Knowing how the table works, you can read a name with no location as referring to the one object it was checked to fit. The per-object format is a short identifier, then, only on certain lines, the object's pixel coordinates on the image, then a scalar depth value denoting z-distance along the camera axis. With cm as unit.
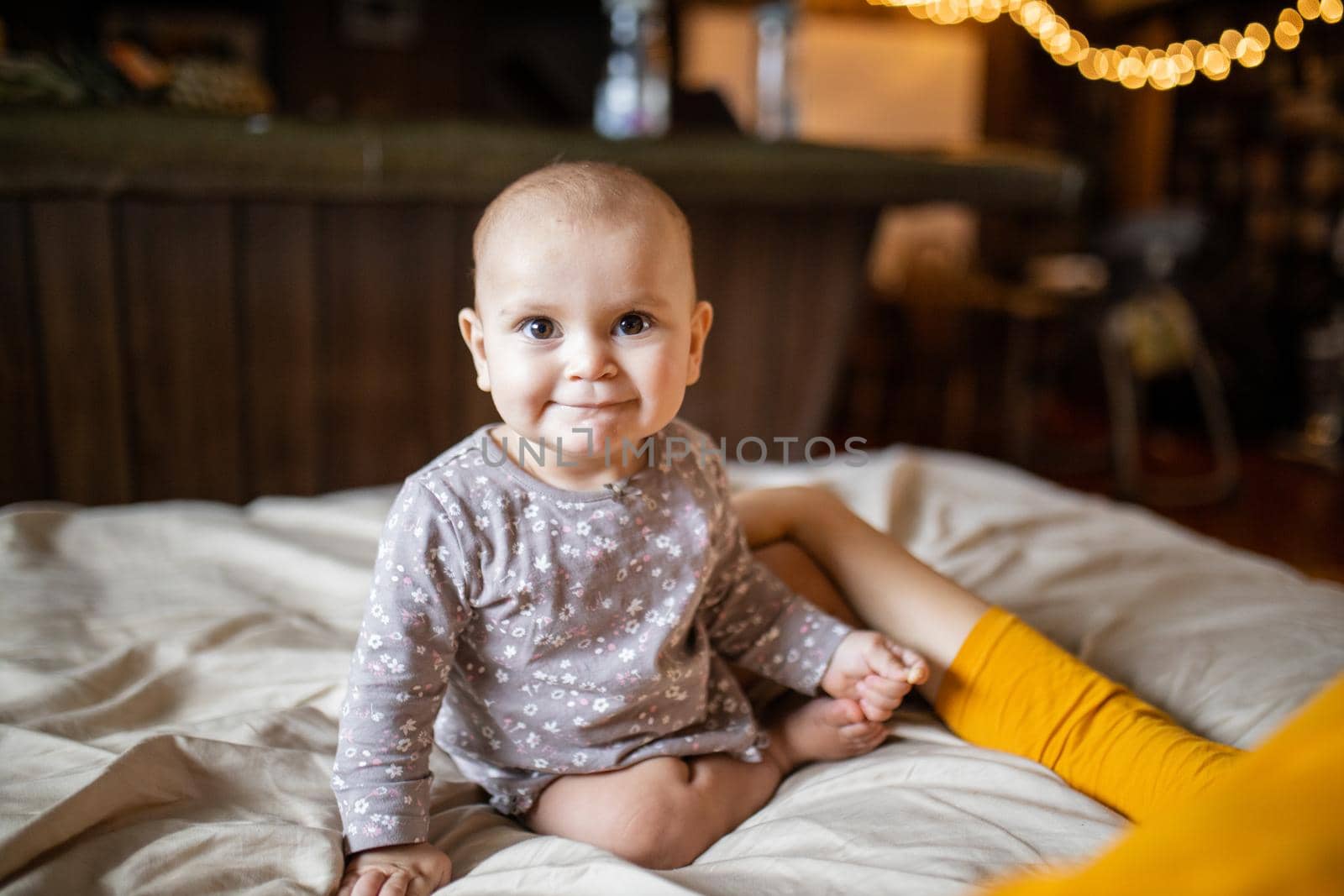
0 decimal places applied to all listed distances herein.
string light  423
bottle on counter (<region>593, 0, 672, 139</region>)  289
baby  70
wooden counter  181
